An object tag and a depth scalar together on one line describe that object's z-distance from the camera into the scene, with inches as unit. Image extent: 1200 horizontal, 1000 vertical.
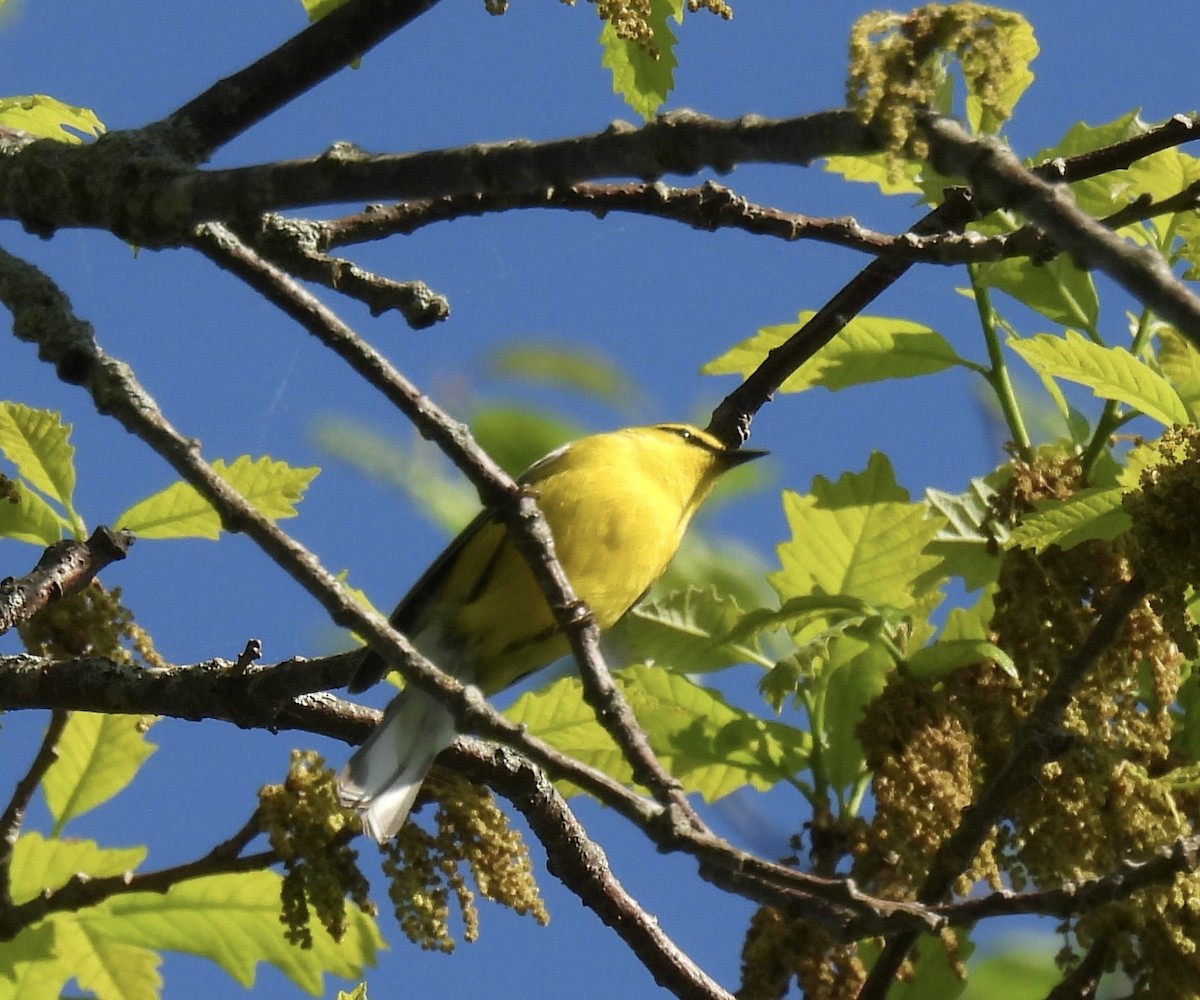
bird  307.1
